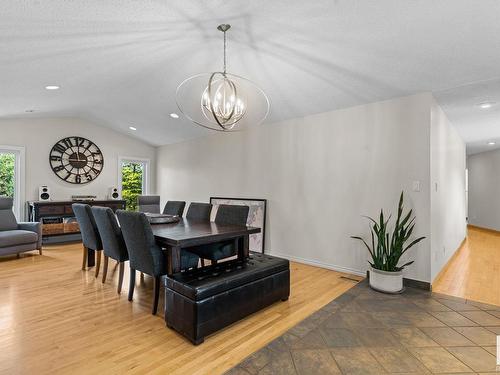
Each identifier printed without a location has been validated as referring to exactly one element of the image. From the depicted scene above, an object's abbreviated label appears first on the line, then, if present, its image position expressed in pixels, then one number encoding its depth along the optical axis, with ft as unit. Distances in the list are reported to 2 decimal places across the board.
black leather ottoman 7.29
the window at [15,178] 18.08
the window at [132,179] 23.30
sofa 14.52
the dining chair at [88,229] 12.08
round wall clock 19.74
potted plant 10.64
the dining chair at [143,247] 8.86
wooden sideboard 17.61
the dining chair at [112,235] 10.48
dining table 8.56
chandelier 9.23
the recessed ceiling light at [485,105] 12.14
